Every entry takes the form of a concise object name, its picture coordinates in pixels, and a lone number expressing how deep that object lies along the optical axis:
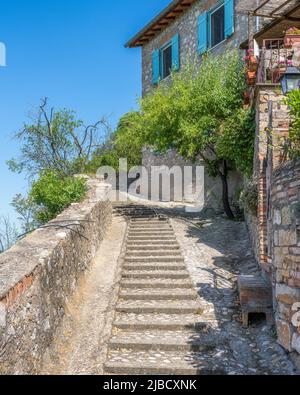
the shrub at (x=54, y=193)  10.34
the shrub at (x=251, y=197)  8.31
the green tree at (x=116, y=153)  18.44
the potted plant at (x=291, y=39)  8.86
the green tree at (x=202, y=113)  11.33
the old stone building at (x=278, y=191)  4.87
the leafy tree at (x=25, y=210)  13.19
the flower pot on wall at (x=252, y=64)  9.78
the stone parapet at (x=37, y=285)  4.07
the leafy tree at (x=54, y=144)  14.14
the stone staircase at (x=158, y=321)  5.24
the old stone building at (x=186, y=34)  14.12
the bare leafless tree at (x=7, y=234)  12.47
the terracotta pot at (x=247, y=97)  10.77
